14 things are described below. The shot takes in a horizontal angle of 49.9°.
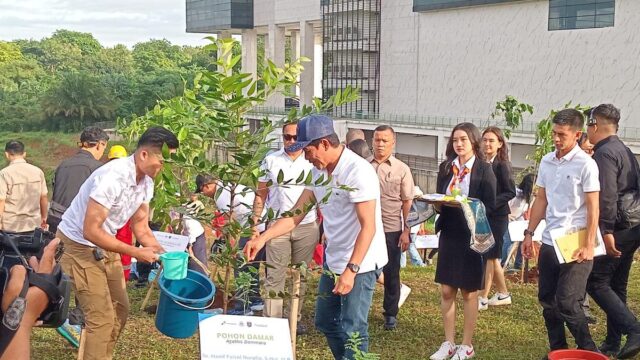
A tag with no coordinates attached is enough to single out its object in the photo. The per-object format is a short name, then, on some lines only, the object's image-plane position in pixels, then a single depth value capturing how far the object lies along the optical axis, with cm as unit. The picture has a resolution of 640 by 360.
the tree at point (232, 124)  315
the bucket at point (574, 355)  405
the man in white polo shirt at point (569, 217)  448
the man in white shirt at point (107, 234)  387
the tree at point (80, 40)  10850
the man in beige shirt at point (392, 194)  575
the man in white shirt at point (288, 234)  562
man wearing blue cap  378
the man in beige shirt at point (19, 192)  717
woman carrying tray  489
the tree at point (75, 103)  5512
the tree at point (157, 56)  9683
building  3400
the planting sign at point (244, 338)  304
